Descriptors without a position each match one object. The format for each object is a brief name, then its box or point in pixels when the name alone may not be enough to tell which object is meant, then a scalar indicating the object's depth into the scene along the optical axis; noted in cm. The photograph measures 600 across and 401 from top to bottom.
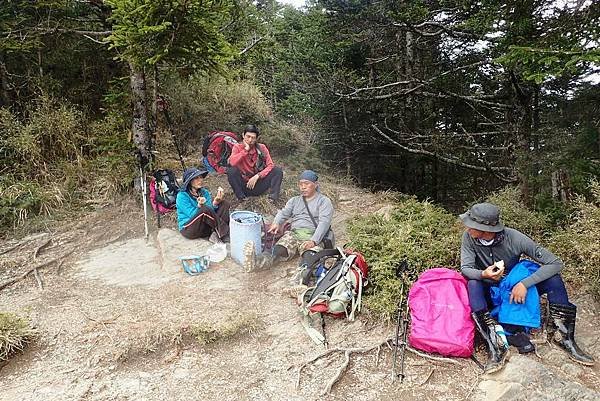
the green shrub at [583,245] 415
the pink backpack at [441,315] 356
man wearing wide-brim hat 351
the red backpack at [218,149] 802
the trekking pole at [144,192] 681
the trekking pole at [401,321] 350
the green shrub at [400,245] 419
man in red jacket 711
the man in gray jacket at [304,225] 542
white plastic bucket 556
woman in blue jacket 621
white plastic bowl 580
